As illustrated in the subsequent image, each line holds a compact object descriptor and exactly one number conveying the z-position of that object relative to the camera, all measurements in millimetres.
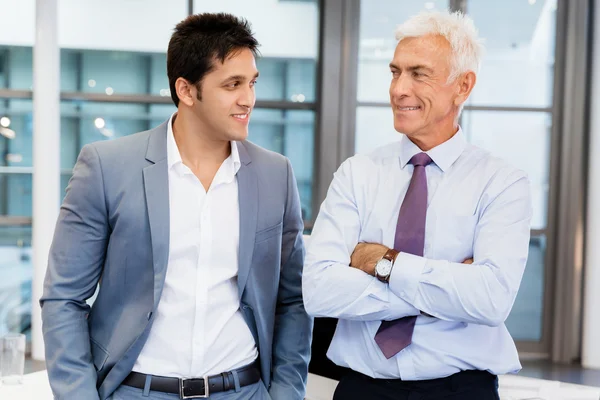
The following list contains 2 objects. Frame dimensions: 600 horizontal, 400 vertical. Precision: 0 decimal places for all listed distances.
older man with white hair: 2870
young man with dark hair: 2940
